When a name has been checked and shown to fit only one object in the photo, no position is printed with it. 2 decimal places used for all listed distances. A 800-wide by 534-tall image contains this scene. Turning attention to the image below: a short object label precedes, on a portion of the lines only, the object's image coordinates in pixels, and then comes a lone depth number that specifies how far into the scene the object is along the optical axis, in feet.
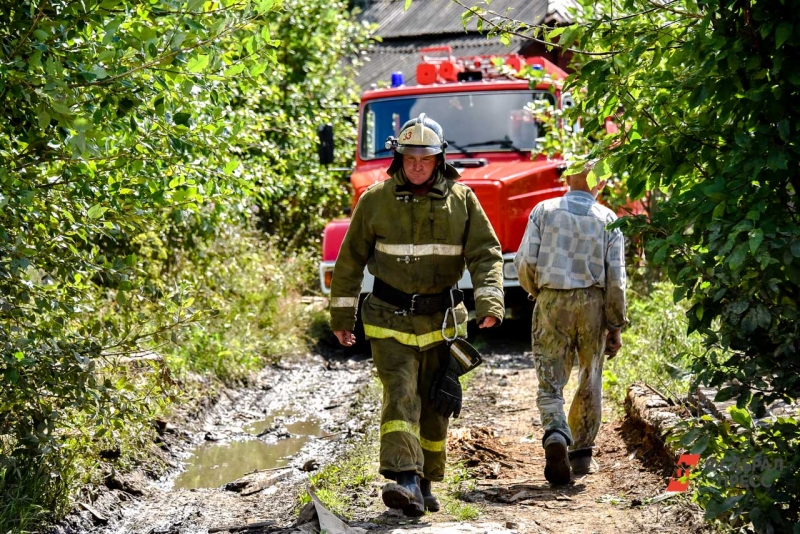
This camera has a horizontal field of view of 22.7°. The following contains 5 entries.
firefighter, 33.36
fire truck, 64.66
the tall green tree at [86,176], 27.25
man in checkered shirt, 37.98
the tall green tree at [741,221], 22.57
